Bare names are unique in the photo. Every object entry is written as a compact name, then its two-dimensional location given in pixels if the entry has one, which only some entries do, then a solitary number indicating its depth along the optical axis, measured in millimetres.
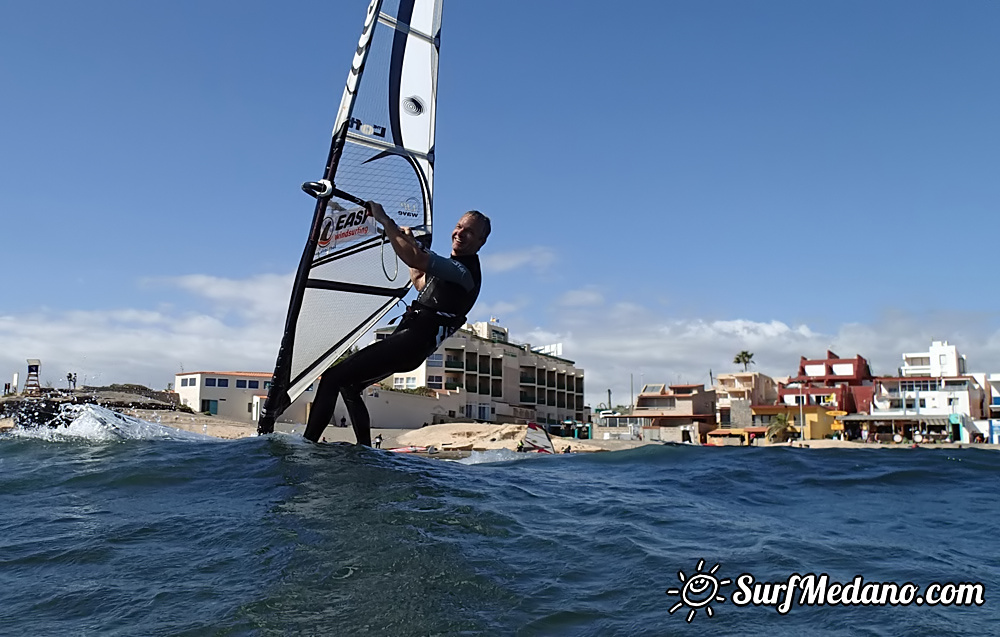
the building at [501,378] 59281
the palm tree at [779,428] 53550
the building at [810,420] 56225
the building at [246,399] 44844
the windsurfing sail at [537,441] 22578
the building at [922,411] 55594
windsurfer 6445
